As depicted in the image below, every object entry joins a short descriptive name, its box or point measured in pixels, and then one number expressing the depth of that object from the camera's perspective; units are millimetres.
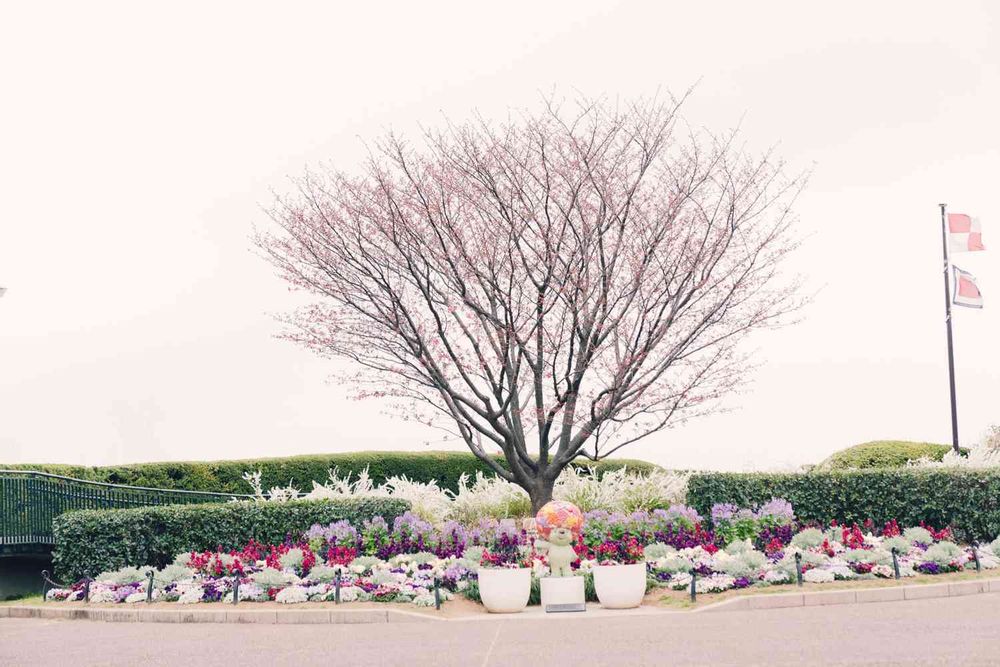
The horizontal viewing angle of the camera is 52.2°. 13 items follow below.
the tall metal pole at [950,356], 23234
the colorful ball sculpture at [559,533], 11977
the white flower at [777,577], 12391
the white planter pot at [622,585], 11797
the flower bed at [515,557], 12531
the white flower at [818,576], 12422
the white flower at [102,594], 13414
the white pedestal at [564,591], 11719
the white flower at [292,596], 12266
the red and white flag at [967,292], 22828
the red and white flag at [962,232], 22891
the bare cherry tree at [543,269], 16578
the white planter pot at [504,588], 11742
